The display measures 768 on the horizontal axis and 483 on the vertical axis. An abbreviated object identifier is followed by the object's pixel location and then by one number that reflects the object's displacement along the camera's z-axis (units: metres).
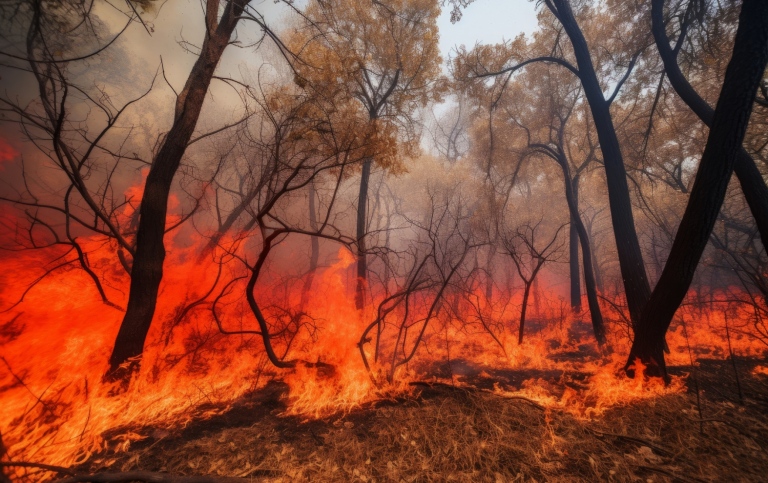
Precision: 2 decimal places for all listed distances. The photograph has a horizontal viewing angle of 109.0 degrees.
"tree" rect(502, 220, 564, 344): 8.62
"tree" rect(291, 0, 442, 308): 10.23
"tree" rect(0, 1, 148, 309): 4.12
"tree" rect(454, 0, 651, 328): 6.56
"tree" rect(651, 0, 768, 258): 5.56
